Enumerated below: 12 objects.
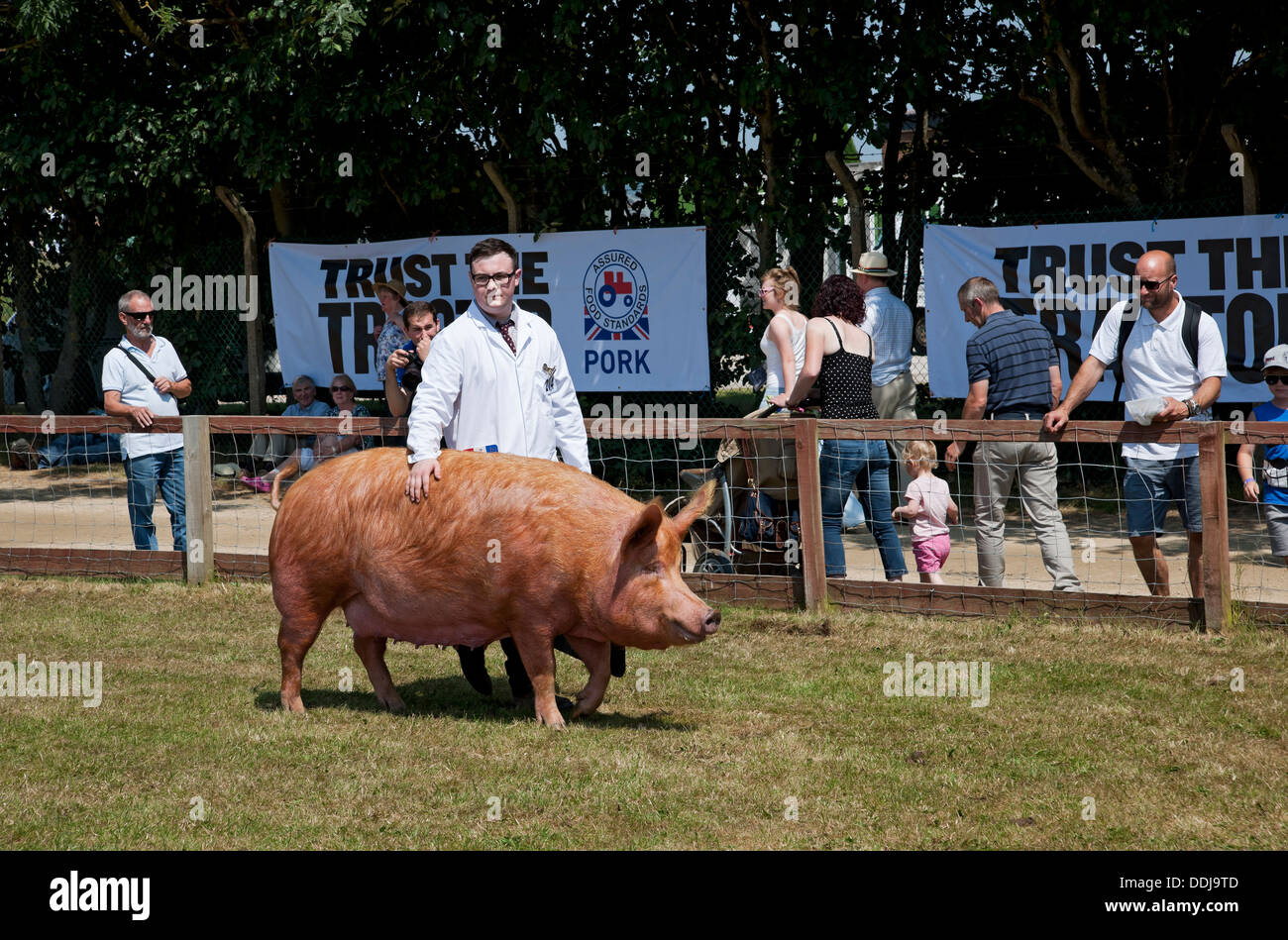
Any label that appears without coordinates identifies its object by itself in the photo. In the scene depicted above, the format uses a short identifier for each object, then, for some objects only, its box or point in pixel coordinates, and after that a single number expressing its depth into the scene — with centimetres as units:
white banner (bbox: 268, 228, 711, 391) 1305
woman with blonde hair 882
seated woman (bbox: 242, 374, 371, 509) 849
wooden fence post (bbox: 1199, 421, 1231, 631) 713
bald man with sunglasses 733
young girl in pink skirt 821
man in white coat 585
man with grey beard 951
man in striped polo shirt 782
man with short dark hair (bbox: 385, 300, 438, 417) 836
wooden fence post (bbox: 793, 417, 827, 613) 809
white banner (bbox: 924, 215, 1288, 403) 1128
